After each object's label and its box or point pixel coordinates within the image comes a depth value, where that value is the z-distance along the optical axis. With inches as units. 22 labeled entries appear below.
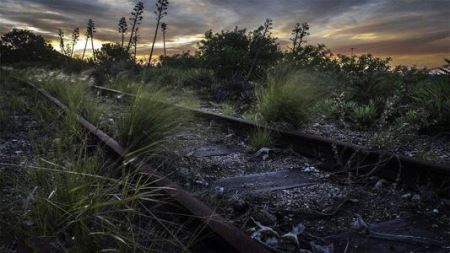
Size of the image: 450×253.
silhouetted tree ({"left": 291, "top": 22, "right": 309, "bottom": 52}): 899.4
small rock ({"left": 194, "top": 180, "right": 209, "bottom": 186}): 134.7
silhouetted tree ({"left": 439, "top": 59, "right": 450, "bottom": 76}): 245.8
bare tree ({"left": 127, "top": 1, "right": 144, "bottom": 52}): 1908.2
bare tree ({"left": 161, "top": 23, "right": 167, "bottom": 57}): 2058.3
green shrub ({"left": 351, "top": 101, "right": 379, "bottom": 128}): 232.8
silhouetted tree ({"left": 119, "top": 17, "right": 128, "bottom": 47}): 2151.8
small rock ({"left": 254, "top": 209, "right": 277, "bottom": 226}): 105.1
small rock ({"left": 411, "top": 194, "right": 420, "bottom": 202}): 122.3
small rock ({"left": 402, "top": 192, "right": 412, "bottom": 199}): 125.7
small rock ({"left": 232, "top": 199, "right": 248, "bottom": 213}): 111.9
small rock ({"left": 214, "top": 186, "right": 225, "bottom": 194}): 125.6
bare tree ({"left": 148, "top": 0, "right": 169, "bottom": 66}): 1640.0
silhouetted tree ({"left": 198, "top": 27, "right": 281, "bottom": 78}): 573.3
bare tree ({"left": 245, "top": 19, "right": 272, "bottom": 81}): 630.5
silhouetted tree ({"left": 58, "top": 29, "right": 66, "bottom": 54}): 1392.7
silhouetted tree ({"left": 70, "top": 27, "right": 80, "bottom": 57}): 2290.1
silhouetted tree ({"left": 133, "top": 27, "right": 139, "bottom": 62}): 2105.7
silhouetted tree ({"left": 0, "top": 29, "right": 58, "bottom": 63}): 1998.0
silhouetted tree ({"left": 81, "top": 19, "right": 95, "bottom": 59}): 2281.0
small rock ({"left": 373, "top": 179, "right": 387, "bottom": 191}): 133.0
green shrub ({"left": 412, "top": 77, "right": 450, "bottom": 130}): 205.0
